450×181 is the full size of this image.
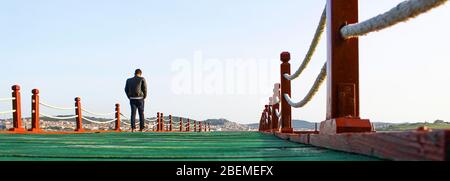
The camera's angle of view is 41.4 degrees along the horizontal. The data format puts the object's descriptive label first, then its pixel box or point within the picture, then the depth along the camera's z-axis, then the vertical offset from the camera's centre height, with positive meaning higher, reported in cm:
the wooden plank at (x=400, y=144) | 123 -12
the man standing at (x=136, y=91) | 1241 +23
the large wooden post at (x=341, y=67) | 295 +17
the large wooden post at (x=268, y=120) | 1103 -36
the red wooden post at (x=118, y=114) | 1599 -34
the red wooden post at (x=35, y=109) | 1095 -12
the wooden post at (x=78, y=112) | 1284 -22
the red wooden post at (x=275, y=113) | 805 -18
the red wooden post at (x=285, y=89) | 661 +13
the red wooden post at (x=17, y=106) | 1030 -6
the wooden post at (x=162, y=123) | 2056 -73
